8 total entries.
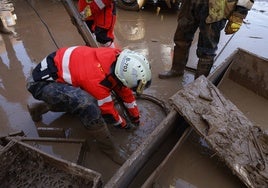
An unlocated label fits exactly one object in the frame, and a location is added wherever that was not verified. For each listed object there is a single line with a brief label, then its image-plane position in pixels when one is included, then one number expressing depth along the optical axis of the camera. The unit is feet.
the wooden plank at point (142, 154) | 5.99
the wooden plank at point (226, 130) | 7.02
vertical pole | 11.24
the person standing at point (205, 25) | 10.15
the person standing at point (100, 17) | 12.42
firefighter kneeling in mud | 7.95
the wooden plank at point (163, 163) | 7.07
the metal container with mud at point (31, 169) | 7.38
